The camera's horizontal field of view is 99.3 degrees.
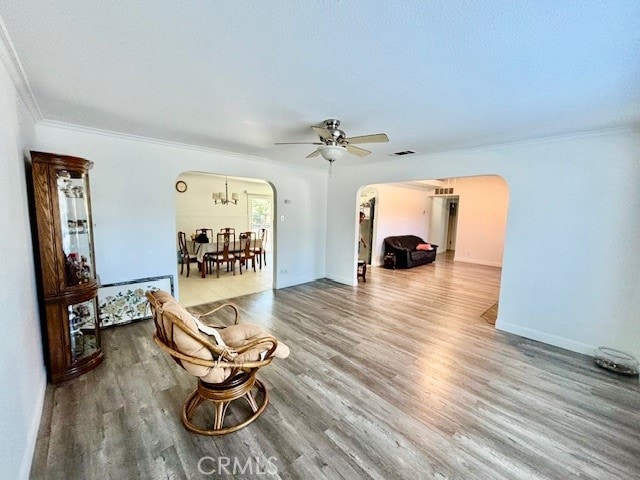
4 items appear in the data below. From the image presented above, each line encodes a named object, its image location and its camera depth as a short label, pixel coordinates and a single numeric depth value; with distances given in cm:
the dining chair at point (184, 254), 647
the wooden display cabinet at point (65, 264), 233
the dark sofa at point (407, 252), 779
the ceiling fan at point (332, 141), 273
